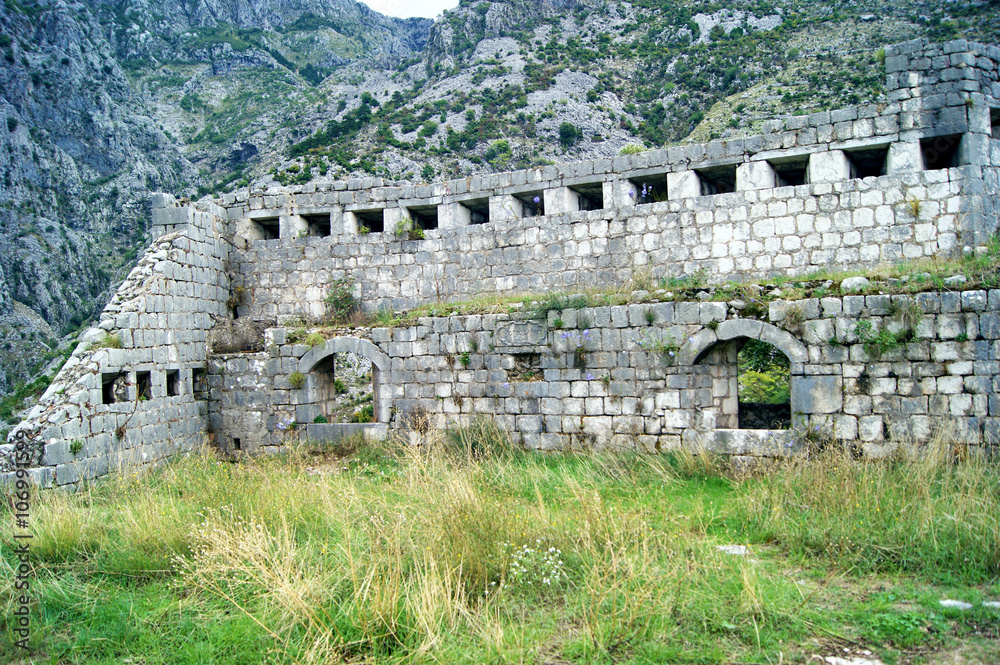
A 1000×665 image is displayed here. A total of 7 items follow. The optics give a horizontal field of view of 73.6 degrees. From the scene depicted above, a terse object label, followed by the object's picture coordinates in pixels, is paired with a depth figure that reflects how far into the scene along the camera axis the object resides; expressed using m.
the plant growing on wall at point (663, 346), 10.08
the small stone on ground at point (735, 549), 5.88
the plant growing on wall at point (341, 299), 14.22
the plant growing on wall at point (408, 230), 14.08
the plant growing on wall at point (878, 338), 8.65
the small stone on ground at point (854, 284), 9.08
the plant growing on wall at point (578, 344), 10.70
